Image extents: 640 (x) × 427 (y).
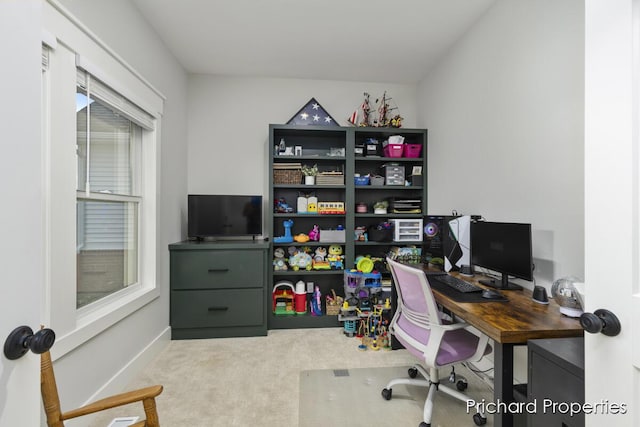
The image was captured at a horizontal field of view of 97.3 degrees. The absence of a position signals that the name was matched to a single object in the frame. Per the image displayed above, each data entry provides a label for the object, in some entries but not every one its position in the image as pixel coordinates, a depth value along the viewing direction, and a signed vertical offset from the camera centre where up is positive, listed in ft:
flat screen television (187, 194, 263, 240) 9.57 -0.13
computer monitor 5.35 -0.76
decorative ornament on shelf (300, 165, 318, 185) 9.97 +1.38
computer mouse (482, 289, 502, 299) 5.26 -1.54
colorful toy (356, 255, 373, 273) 9.79 -1.82
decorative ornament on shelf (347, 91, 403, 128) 10.42 +3.77
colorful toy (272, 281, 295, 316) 9.89 -3.15
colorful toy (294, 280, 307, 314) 9.91 -3.08
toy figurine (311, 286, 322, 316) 9.94 -3.27
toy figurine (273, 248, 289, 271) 9.81 -1.71
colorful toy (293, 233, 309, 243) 10.02 -0.91
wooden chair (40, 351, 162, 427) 3.23 -2.22
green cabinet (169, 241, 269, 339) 8.88 -2.47
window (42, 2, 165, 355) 4.58 +0.61
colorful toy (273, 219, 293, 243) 9.87 -0.84
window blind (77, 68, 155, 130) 5.29 +2.46
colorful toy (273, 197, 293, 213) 10.21 +0.20
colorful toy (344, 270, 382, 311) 9.37 -2.54
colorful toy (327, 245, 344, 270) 10.03 -1.63
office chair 5.04 -2.43
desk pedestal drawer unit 2.91 -1.84
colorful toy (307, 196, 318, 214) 10.10 +0.27
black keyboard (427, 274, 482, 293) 5.74 -1.53
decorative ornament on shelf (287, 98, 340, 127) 10.44 +3.59
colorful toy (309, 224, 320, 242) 10.23 -0.82
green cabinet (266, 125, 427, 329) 9.83 +0.87
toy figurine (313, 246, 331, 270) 9.98 -1.71
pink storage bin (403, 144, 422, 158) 10.41 +2.33
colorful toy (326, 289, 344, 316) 9.84 -3.24
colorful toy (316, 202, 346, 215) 10.07 +0.17
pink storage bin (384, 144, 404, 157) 10.25 +2.30
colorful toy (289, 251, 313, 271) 9.89 -1.74
